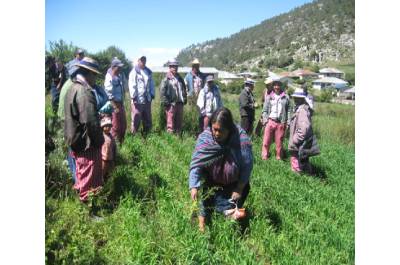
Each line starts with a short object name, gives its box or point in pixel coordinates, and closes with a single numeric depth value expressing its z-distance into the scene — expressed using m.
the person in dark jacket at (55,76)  3.90
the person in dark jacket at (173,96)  6.15
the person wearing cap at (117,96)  5.23
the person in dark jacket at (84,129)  2.87
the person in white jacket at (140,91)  5.84
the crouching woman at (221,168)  2.79
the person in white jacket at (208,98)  5.98
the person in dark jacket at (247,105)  6.27
